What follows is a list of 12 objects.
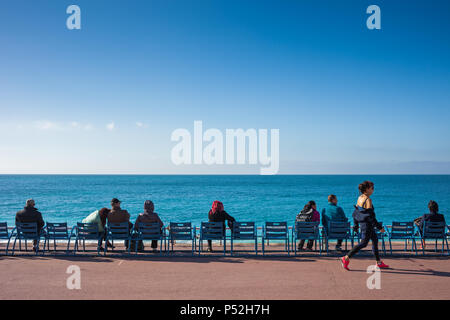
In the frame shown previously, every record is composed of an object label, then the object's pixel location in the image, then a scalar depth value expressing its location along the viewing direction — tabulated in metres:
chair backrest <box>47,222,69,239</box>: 8.50
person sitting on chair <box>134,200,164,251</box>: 8.48
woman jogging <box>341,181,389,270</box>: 6.72
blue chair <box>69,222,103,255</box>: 8.45
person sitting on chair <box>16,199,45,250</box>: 8.64
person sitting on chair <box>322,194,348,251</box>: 8.62
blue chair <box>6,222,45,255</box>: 8.44
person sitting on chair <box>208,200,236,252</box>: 8.81
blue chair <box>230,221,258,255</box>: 8.45
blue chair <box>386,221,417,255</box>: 8.38
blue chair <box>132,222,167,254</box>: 8.33
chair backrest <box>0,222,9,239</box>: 8.47
